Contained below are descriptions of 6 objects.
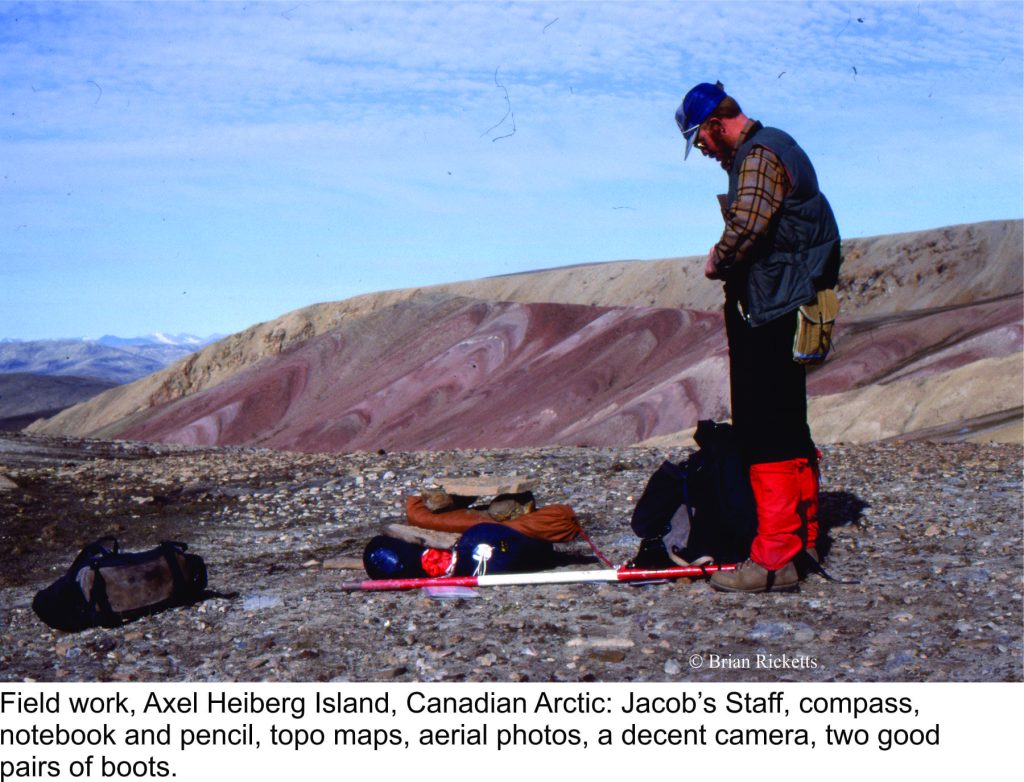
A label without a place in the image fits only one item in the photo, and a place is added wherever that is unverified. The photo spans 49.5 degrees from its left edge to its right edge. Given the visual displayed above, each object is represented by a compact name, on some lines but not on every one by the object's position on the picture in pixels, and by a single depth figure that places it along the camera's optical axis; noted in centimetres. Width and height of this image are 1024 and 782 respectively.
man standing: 454
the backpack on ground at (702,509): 507
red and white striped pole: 509
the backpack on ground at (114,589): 487
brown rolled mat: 586
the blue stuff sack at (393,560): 547
